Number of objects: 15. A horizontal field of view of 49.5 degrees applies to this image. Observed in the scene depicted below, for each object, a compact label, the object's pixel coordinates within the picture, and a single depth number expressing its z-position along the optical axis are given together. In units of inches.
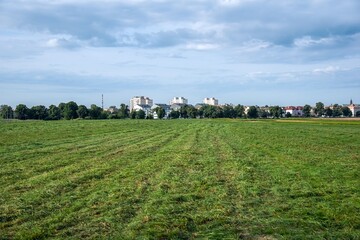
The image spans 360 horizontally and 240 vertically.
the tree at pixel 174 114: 7706.7
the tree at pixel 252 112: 7322.8
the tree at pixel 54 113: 6018.7
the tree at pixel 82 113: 6082.7
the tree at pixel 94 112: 6072.8
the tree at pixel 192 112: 7628.0
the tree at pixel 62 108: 6075.8
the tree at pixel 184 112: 7726.4
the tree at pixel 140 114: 7007.9
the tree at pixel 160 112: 7672.2
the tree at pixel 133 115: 7012.8
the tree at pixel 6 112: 6097.4
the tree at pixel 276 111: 7598.4
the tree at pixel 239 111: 7514.8
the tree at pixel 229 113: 7396.7
